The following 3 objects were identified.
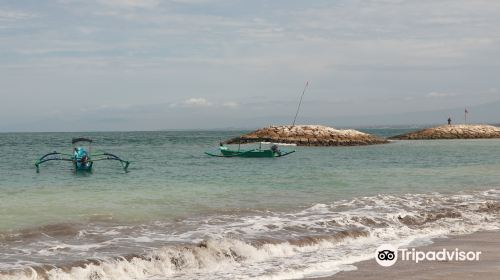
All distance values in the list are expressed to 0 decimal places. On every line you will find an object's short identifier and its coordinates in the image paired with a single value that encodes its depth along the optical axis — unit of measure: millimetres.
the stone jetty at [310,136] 80644
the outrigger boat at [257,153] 54153
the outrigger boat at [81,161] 38031
